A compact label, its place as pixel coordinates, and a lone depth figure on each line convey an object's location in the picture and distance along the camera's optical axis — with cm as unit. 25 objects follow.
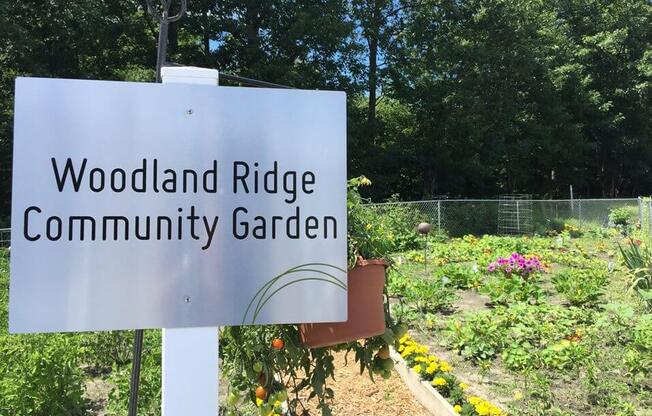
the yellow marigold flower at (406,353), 364
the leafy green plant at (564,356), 341
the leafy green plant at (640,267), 504
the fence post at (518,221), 1513
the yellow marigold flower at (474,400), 289
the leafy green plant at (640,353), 332
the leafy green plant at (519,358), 346
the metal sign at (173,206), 106
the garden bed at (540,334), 312
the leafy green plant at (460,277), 631
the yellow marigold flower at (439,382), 320
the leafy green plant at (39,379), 234
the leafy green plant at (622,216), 1369
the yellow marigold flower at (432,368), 333
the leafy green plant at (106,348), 362
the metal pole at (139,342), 147
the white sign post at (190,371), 112
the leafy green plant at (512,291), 544
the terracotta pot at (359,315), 134
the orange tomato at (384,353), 158
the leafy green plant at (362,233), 152
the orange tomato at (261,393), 155
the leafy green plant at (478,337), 386
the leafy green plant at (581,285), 527
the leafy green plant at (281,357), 152
